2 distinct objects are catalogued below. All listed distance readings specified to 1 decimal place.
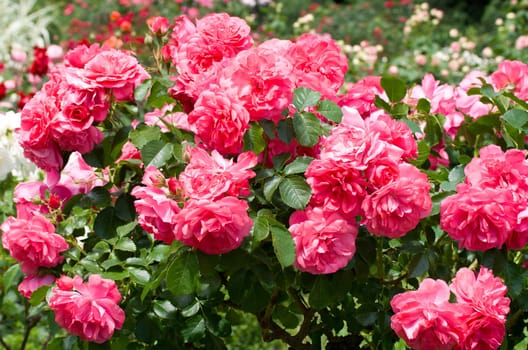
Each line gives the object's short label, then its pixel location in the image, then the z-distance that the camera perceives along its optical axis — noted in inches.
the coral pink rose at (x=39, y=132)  52.6
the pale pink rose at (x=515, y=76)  61.9
